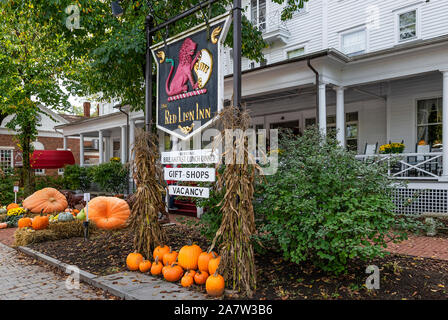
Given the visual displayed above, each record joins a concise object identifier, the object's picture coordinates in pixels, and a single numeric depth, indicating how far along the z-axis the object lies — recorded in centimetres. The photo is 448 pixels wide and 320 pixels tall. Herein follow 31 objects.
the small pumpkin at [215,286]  364
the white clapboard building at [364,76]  879
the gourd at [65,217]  774
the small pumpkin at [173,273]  426
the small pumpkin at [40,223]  745
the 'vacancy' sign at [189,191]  432
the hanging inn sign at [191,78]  430
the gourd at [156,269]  455
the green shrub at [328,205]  362
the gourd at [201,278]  405
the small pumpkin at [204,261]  418
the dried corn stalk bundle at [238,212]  368
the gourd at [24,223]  798
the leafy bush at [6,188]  1180
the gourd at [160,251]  478
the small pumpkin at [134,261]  480
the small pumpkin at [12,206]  1008
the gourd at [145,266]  470
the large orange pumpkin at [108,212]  803
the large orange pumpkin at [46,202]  992
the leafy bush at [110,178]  1487
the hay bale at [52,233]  689
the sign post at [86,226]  662
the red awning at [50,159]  1603
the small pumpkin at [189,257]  430
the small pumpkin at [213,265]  394
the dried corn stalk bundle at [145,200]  504
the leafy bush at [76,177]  1748
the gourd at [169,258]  456
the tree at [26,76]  1189
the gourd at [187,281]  406
